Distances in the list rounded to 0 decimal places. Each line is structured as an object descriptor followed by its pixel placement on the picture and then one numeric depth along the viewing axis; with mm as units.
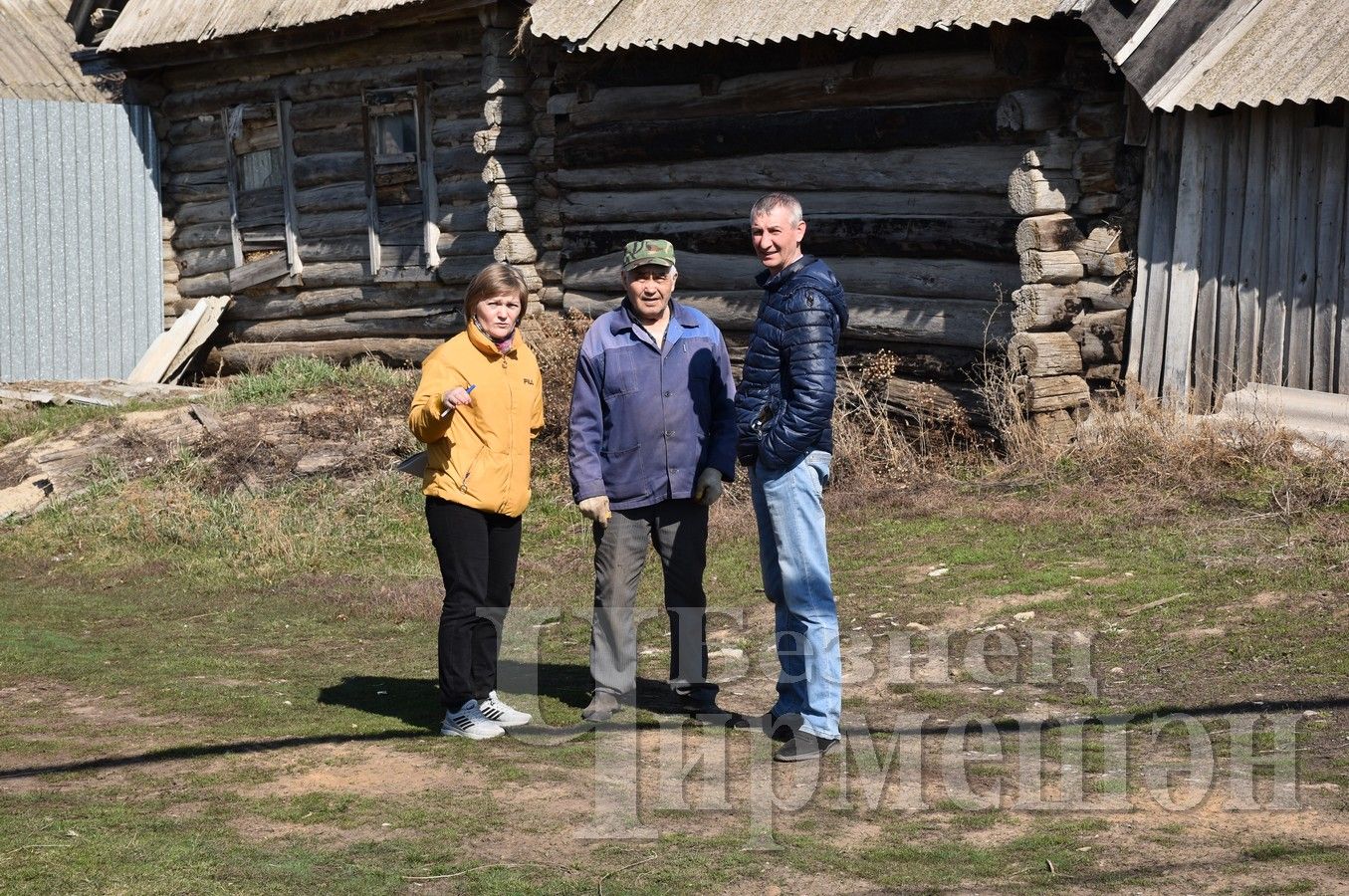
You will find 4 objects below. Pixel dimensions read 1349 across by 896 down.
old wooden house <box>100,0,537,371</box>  13883
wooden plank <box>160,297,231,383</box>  16078
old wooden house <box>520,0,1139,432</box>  9891
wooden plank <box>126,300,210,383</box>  15758
